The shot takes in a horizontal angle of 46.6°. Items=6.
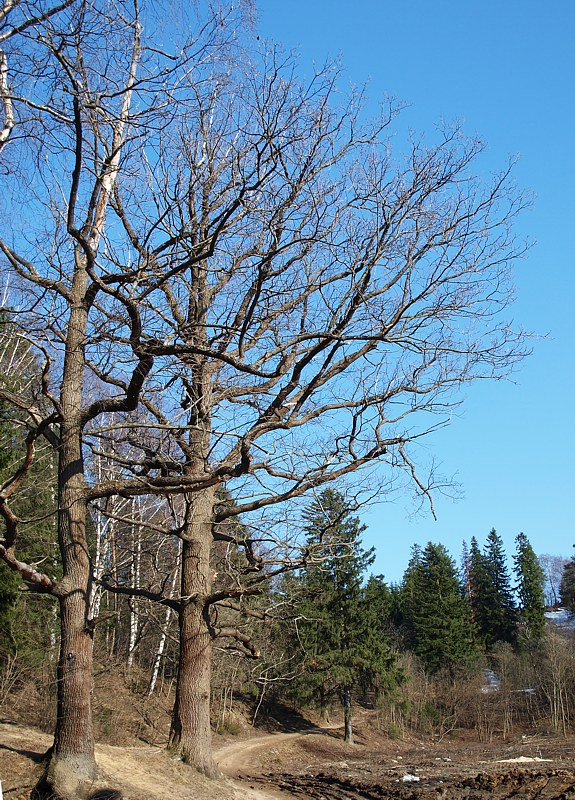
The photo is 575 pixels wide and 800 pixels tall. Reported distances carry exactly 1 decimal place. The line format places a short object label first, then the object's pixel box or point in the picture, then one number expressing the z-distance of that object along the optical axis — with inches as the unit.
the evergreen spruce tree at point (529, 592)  1998.0
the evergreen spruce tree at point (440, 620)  1744.6
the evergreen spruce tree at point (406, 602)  2011.1
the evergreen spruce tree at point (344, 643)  1261.1
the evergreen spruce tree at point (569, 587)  2264.0
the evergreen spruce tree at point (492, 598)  2132.1
